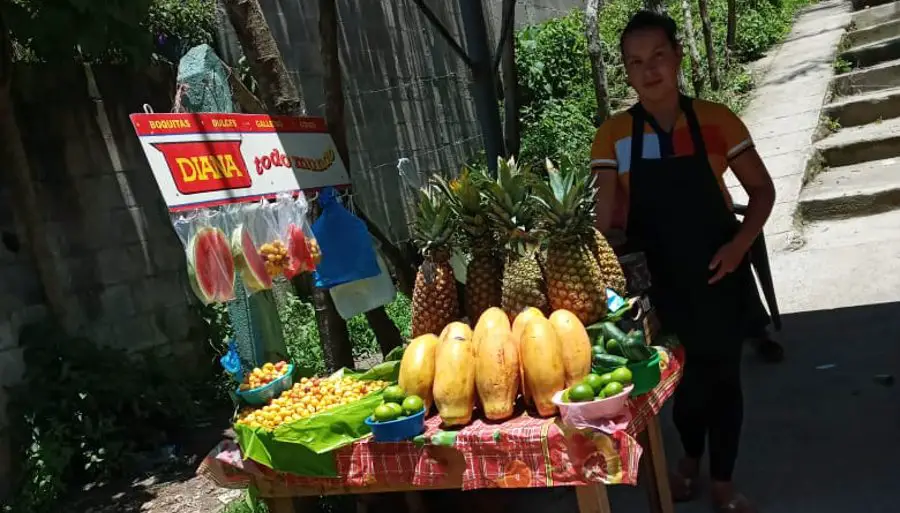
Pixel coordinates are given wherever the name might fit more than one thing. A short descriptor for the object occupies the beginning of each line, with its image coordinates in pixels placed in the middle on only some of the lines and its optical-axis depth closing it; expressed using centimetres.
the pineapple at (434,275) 296
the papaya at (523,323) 255
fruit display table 231
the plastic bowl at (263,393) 290
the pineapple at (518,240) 278
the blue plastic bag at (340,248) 331
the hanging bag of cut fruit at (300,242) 306
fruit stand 242
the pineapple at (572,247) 267
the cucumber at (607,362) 244
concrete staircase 691
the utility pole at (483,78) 415
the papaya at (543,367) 243
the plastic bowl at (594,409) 226
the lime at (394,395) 263
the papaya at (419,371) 263
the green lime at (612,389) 229
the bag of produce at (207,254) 273
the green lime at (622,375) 236
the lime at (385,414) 250
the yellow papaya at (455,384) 251
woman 290
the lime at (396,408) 251
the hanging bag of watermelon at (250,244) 286
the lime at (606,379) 236
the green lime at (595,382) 234
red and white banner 265
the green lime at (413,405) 252
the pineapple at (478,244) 293
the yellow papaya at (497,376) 248
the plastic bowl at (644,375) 245
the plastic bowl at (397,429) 247
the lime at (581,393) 229
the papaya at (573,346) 247
